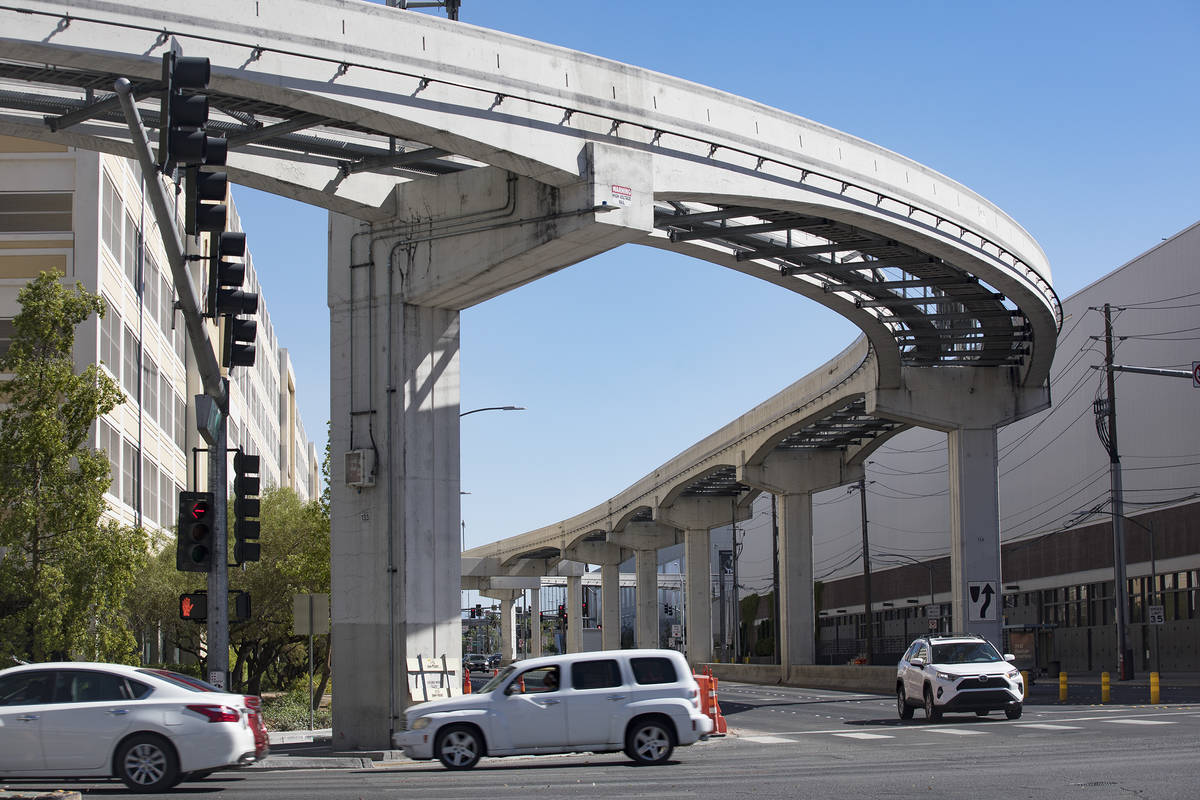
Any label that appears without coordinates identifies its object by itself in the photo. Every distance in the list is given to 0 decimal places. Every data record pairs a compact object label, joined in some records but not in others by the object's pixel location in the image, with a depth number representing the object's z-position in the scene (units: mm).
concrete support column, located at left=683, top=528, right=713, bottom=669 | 79062
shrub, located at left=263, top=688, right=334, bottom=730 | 29502
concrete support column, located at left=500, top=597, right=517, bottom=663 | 124250
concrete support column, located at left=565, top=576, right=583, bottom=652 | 104875
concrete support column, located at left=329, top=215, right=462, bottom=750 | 23156
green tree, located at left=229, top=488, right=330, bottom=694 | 34250
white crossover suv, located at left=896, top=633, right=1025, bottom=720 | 25859
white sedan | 14523
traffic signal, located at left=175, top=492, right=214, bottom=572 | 18125
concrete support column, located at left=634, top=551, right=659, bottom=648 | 86688
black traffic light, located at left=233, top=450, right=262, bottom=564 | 18797
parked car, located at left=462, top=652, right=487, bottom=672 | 108688
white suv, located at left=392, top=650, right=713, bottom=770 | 17797
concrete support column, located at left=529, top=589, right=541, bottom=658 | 123562
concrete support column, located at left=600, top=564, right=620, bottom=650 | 94500
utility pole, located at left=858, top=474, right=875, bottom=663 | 68050
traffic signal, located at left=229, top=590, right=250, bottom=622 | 18859
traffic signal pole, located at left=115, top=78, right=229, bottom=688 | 15195
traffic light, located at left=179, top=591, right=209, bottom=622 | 18203
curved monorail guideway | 18906
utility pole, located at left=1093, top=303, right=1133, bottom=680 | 47969
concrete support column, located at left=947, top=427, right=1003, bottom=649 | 44750
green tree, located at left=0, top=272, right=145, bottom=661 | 24219
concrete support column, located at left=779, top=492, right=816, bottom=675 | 62656
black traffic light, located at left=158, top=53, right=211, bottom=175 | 11891
